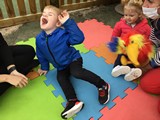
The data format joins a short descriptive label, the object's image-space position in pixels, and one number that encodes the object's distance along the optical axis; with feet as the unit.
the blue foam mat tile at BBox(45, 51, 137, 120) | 3.72
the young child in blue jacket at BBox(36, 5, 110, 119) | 3.52
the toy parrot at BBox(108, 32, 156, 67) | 4.01
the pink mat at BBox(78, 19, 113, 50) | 5.53
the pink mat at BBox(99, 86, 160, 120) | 3.64
